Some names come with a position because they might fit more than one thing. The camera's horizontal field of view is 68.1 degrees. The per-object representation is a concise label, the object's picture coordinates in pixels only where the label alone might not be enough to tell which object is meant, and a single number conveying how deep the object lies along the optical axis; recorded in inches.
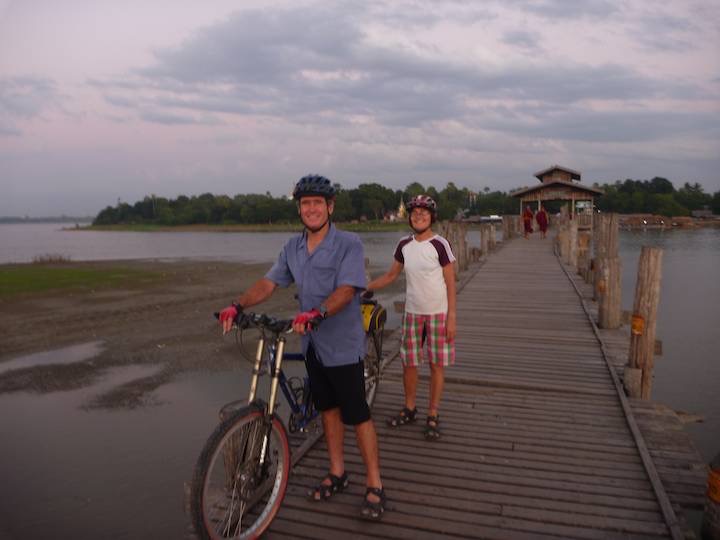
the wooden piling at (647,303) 234.7
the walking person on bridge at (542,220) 1069.1
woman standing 172.1
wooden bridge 131.3
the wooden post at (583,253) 636.4
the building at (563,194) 1102.4
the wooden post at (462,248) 613.3
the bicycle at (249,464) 109.4
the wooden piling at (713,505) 127.7
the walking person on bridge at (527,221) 1045.2
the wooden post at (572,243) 681.0
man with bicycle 123.3
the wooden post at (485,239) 762.4
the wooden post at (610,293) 340.7
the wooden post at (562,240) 695.7
